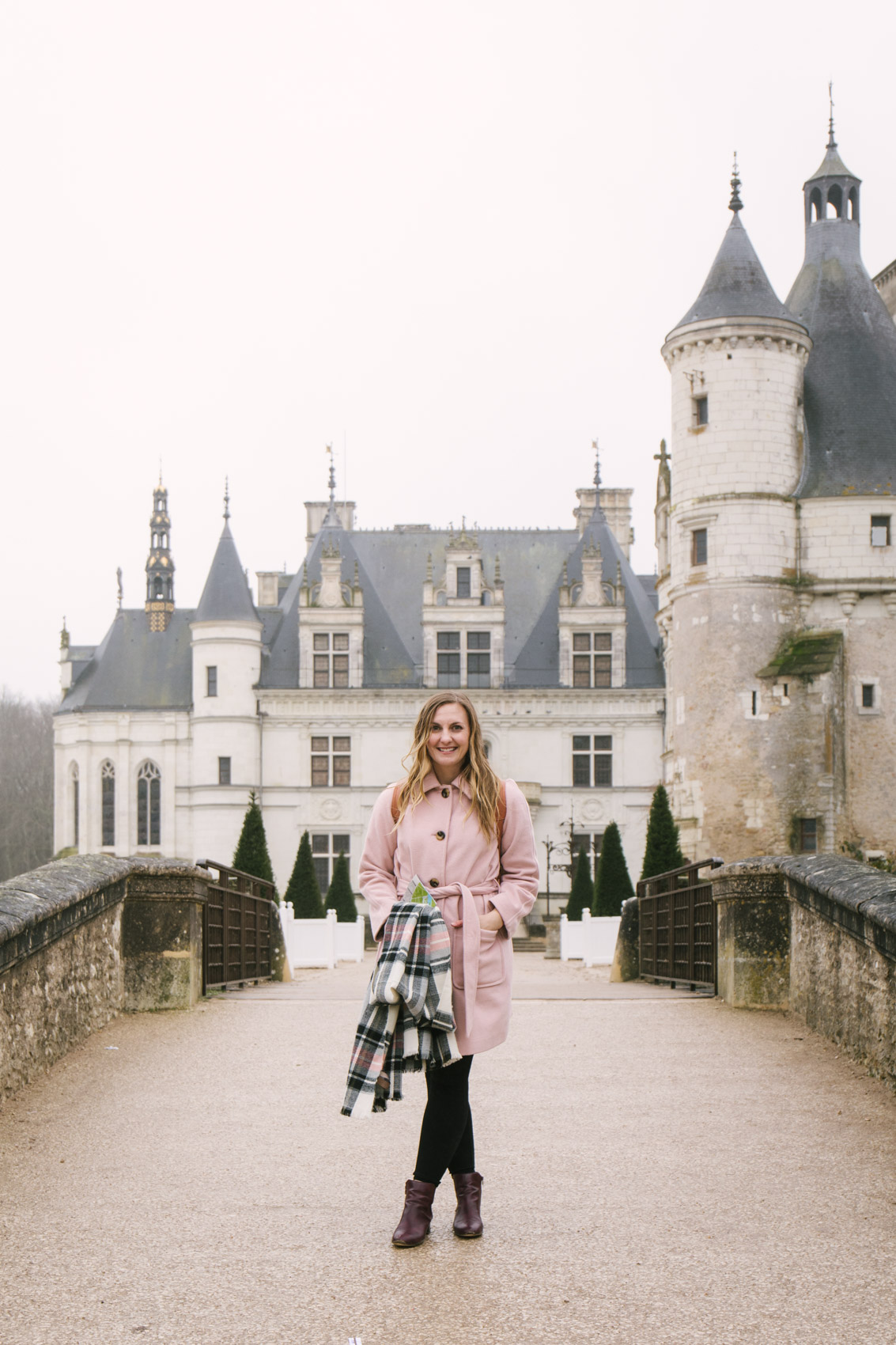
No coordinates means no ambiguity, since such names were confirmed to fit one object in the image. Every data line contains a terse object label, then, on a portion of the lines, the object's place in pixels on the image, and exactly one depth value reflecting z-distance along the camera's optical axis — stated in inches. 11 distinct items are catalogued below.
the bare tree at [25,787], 2736.2
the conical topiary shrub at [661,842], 1187.3
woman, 185.6
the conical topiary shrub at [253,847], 1259.8
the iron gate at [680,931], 505.4
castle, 1266.0
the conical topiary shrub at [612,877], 1321.4
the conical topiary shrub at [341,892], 1508.4
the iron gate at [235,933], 500.4
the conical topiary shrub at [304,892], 1354.6
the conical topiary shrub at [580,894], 1486.5
